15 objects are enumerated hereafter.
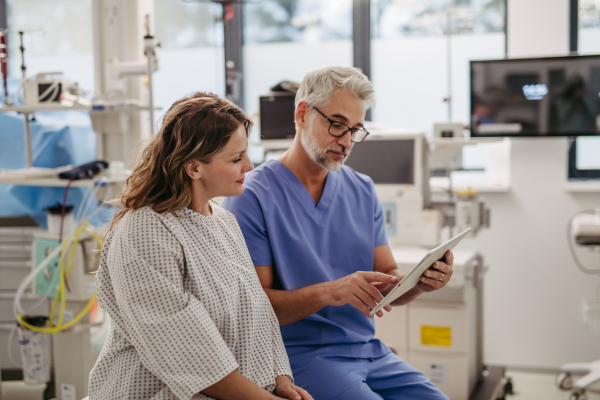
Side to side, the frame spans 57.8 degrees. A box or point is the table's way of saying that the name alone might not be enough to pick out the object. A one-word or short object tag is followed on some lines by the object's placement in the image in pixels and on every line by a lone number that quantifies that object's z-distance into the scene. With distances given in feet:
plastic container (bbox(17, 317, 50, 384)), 7.53
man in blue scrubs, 4.48
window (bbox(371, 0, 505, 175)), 11.09
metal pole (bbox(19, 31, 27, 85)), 8.24
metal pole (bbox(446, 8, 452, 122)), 8.93
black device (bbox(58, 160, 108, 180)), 7.56
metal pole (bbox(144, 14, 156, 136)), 7.89
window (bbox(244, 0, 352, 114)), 12.09
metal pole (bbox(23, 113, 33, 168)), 8.45
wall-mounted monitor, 8.73
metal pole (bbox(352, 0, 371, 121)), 11.64
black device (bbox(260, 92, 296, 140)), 8.42
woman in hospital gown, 3.30
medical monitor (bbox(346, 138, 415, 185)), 8.14
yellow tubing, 7.31
